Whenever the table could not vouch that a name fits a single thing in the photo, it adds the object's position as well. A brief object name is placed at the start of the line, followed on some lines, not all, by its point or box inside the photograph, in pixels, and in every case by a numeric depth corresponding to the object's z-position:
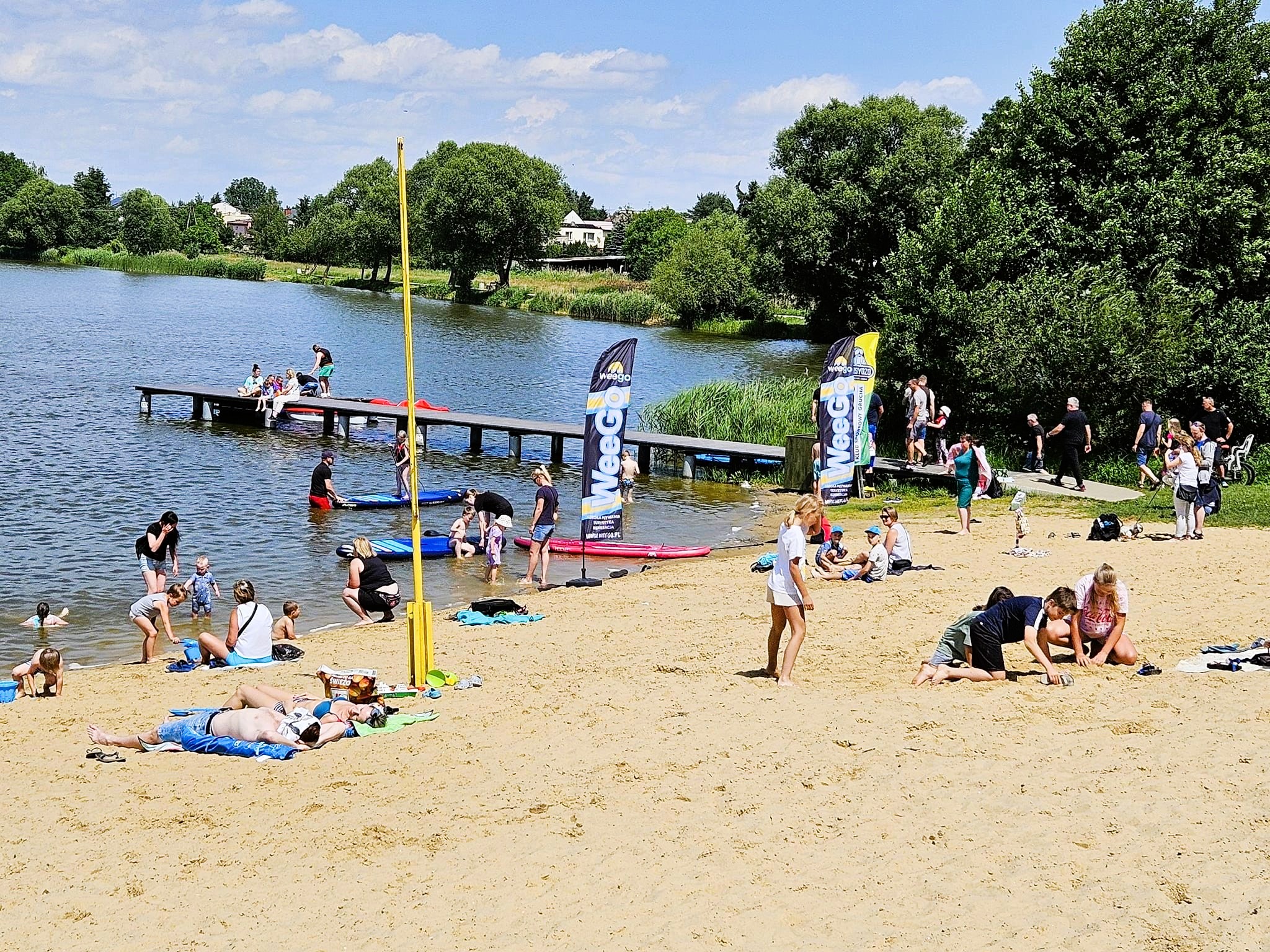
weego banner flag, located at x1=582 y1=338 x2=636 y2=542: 17.56
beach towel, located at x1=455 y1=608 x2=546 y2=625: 15.05
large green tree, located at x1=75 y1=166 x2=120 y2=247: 130.00
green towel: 10.51
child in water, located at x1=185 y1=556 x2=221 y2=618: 16.61
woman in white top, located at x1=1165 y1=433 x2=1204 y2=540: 18.05
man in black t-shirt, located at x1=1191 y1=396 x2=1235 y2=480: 21.78
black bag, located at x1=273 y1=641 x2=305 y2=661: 13.92
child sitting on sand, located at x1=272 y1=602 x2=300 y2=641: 14.59
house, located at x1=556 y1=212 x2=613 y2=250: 182.75
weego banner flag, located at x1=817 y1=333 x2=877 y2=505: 21.84
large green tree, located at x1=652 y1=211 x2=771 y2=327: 76.38
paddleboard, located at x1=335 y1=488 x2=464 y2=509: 24.47
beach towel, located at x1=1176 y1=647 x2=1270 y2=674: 11.35
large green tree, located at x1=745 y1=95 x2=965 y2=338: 62.16
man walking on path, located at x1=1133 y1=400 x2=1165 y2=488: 23.39
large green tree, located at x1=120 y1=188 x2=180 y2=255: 132.25
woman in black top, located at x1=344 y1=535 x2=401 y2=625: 16.23
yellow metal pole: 11.64
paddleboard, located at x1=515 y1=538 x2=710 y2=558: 20.05
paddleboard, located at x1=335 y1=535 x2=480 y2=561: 20.42
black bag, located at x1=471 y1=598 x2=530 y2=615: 15.36
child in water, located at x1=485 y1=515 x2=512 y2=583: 18.83
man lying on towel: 10.16
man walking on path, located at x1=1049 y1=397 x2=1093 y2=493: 23.12
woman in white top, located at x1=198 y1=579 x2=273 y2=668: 13.65
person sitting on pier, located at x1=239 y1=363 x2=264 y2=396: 35.57
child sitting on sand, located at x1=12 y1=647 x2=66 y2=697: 12.44
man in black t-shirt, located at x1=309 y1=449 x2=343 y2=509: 24.05
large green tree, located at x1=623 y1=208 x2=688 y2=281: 113.38
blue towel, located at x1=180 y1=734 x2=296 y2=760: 9.98
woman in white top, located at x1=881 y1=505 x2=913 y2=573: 16.94
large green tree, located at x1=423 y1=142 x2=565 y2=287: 92.56
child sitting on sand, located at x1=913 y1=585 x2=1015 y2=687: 11.57
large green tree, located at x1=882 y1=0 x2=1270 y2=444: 25.67
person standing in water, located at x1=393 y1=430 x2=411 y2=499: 24.75
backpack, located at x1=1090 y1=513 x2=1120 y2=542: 18.59
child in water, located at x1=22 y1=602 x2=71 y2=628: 15.77
